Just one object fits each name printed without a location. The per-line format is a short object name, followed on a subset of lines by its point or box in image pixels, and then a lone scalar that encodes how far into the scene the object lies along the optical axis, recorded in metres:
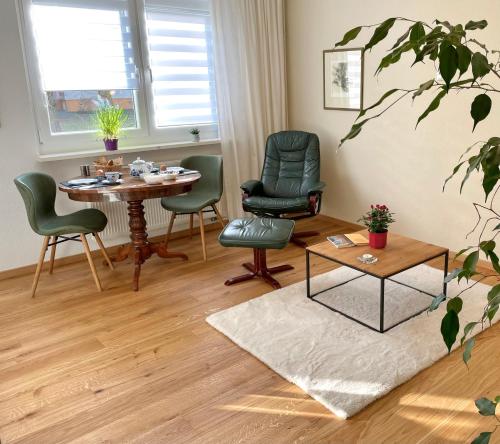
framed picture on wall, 4.11
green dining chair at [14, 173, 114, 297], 3.13
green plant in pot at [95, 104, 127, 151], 3.80
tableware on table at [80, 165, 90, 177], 3.69
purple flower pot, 3.84
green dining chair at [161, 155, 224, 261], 3.87
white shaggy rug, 2.18
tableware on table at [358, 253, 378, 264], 2.71
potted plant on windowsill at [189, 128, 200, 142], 4.40
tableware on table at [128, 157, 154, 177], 3.59
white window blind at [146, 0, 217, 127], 4.14
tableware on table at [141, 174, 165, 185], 3.30
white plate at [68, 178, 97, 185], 3.35
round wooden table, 3.12
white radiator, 3.99
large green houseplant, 0.67
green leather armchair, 4.08
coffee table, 2.61
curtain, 4.32
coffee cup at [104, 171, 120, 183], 3.38
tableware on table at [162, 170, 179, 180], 3.40
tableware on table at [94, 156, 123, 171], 3.70
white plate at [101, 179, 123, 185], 3.30
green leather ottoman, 3.07
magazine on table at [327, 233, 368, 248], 2.99
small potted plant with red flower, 2.88
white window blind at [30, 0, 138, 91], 3.62
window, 3.66
